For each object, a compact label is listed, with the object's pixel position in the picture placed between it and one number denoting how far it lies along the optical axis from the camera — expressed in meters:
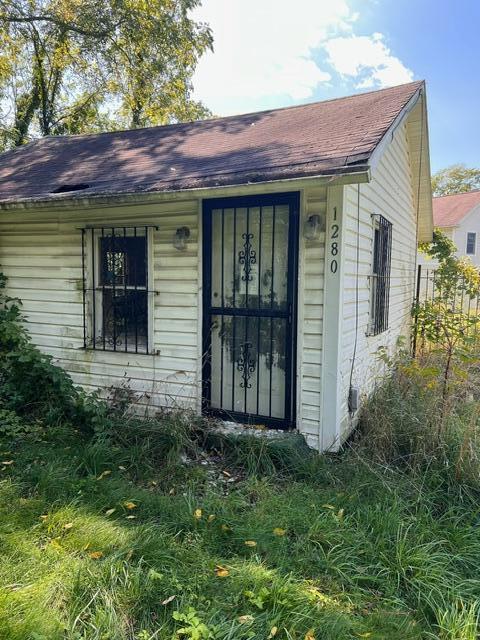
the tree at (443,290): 7.75
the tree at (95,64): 14.10
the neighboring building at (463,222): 25.36
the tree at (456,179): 41.97
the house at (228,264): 3.97
